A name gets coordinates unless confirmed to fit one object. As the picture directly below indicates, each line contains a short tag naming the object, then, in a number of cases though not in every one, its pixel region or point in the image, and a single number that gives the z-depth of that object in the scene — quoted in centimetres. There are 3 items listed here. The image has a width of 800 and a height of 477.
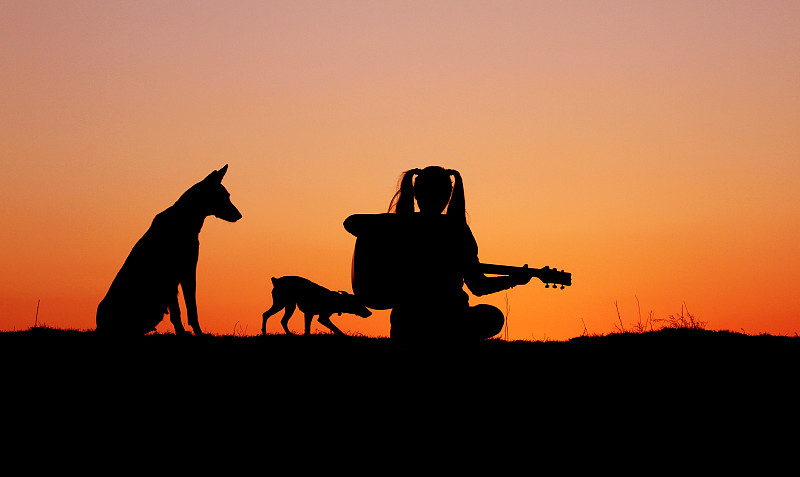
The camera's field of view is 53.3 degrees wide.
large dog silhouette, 934
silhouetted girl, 509
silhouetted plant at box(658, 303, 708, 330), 1096
